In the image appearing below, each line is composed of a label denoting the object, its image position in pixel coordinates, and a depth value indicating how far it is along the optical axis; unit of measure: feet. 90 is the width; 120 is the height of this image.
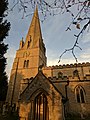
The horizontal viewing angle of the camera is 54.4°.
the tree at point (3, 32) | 23.35
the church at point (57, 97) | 27.12
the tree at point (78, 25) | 5.00
